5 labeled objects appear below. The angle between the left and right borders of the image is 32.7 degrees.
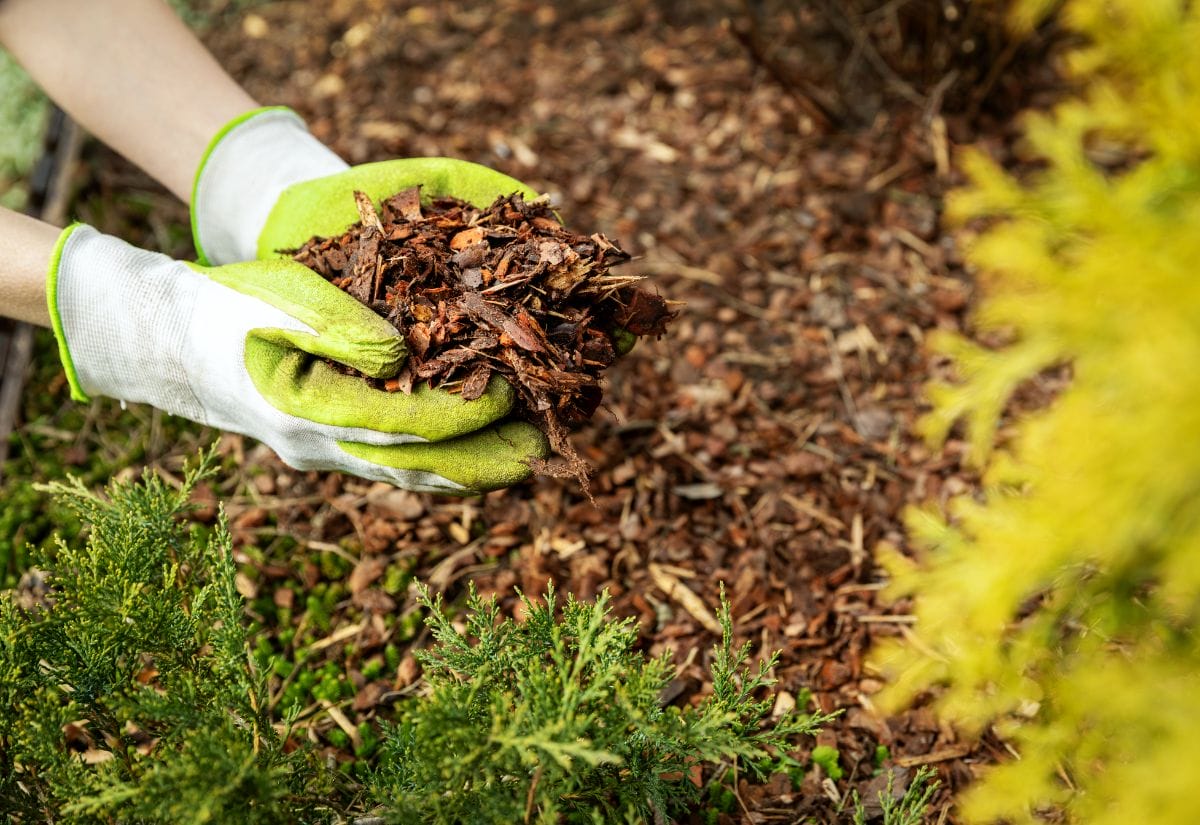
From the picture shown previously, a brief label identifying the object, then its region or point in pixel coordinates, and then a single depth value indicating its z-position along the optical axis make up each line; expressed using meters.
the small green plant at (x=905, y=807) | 0.82
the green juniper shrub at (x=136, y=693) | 0.78
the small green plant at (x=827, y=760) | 0.90
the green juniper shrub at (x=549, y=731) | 0.78
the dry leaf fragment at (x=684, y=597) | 0.95
